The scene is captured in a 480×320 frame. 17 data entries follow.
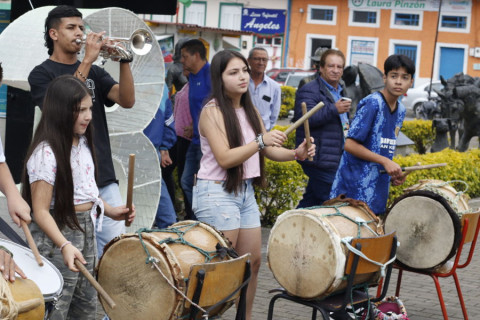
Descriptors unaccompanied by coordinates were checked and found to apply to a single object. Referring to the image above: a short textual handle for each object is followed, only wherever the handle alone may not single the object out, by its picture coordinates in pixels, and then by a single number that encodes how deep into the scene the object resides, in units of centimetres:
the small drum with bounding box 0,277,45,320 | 303
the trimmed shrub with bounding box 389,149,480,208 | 1039
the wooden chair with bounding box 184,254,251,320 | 398
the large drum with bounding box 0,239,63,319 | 352
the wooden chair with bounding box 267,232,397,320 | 470
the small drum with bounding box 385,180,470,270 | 556
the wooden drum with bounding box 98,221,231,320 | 401
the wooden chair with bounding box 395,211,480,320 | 557
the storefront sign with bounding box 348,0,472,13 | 3853
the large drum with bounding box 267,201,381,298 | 468
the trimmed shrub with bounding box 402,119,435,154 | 1548
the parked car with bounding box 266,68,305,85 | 3138
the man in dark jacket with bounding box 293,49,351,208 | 702
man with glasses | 857
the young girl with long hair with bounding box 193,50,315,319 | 491
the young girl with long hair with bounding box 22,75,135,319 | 411
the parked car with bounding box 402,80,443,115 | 3152
